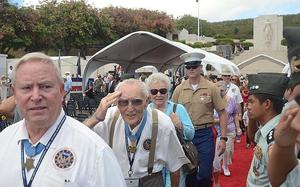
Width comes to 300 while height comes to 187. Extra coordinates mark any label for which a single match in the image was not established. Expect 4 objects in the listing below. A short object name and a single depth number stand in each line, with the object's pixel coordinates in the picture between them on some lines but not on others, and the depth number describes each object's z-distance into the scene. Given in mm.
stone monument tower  37438
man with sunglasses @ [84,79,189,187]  2823
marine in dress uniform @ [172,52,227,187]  4548
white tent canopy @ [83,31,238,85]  12711
